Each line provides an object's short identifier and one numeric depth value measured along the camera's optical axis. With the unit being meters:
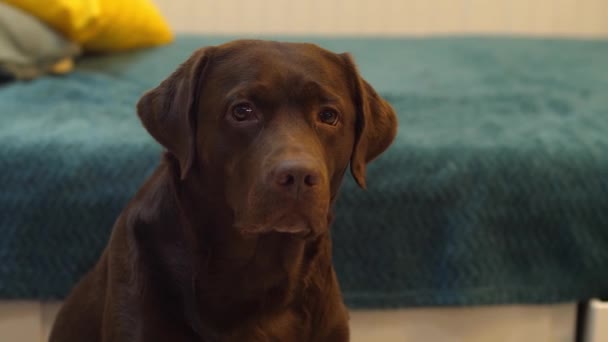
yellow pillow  1.65
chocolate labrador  1.15
